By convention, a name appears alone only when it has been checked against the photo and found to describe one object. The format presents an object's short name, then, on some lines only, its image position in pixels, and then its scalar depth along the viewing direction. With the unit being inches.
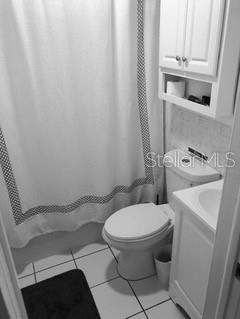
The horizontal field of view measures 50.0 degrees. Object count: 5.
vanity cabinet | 46.4
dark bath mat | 61.1
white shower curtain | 55.9
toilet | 60.5
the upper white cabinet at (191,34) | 43.8
